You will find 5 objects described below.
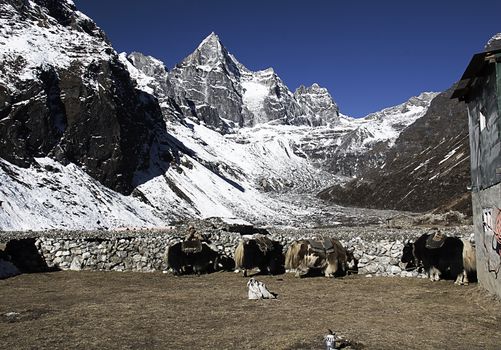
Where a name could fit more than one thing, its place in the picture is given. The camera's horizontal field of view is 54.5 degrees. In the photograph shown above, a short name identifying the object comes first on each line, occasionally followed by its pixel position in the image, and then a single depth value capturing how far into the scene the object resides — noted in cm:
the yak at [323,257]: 1908
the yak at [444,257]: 1578
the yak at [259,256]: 2038
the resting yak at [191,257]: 2084
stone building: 1236
